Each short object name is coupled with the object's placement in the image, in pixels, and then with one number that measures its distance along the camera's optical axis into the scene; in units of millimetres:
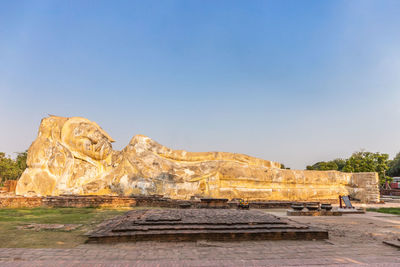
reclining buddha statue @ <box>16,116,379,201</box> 15188
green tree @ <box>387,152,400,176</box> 43806
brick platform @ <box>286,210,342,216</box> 10242
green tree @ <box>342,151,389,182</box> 28938
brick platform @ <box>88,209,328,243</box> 5273
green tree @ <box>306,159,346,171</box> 38688
